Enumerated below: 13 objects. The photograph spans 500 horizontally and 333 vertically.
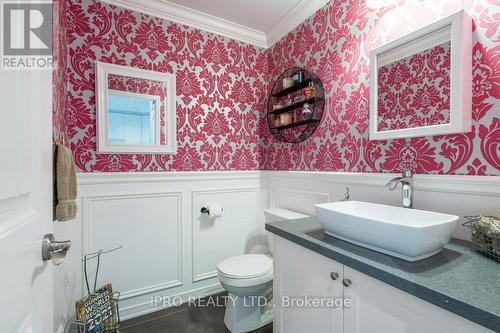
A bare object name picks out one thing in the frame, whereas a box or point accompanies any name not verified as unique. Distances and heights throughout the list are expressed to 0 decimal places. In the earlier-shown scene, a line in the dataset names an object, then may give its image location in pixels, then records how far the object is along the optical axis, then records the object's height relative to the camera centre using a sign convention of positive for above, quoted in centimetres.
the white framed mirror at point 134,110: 183 +41
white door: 42 -9
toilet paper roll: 217 -44
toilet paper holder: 220 -44
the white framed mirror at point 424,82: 110 +42
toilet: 163 -88
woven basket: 86 -27
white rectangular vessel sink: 84 -27
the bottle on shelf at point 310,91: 193 +57
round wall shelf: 193 +49
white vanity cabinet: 73 -52
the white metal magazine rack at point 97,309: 149 -96
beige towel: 109 -12
